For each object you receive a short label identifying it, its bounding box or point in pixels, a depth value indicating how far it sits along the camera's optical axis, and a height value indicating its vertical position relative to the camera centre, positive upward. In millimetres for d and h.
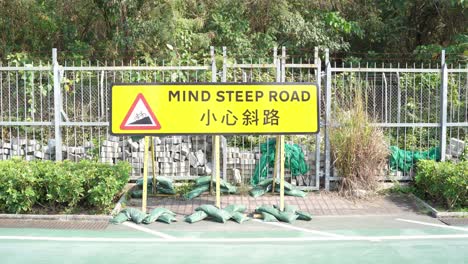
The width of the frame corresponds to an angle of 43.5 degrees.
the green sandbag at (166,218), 7891 -1377
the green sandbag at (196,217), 7901 -1362
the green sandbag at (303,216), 8125 -1371
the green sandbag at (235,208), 8188 -1288
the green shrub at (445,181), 8164 -926
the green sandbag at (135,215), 7891 -1331
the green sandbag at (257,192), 9289 -1192
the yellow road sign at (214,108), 8211 +122
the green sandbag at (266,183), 9484 -1069
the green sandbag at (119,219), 7840 -1372
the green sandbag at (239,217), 7959 -1374
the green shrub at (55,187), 7832 -955
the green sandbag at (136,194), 9198 -1212
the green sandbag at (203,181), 9461 -1035
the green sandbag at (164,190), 9438 -1182
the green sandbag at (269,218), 8055 -1389
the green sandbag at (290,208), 8254 -1303
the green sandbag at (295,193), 9387 -1218
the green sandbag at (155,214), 7893 -1337
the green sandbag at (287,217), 8000 -1369
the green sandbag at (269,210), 8146 -1307
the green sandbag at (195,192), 9203 -1191
